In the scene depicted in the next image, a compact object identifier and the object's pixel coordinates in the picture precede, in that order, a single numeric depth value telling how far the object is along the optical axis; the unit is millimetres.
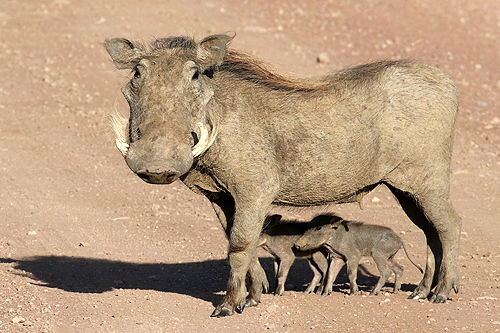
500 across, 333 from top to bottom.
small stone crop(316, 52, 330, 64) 30500
